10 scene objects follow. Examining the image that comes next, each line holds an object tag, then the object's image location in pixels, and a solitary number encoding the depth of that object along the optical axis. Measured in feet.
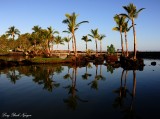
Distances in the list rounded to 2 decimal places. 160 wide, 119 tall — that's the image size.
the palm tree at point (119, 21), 117.98
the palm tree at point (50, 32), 153.24
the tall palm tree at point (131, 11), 91.49
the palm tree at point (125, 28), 117.20
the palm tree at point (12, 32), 241.55
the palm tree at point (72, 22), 112.98
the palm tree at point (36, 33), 191.27
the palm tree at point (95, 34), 169.27
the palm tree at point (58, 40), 221.86
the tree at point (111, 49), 145.58
